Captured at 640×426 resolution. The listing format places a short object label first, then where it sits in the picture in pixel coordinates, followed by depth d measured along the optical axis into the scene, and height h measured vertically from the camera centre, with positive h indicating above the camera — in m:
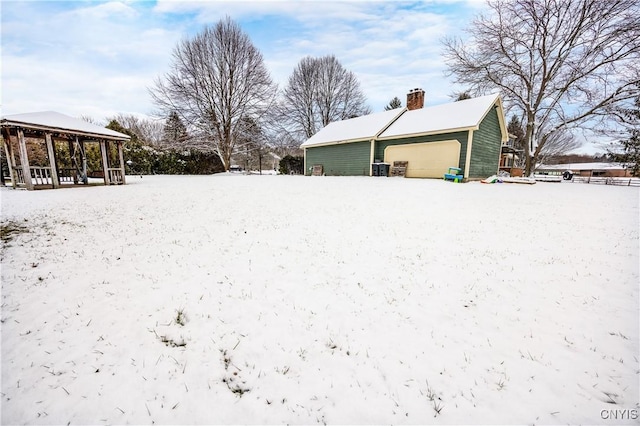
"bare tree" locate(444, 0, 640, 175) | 13.70 +7.30
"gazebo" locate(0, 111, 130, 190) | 9.16 +1.66
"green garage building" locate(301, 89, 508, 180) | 12.63 +2.06
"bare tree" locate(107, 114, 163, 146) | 39.22 +7.86
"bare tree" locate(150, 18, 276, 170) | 19.91 +7.43
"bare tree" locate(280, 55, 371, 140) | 25.95 +8.44
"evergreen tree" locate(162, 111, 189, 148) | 20.97 +3.82
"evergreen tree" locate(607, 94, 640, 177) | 14.62 +2.30
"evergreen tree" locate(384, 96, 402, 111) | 30.23 +8.76
